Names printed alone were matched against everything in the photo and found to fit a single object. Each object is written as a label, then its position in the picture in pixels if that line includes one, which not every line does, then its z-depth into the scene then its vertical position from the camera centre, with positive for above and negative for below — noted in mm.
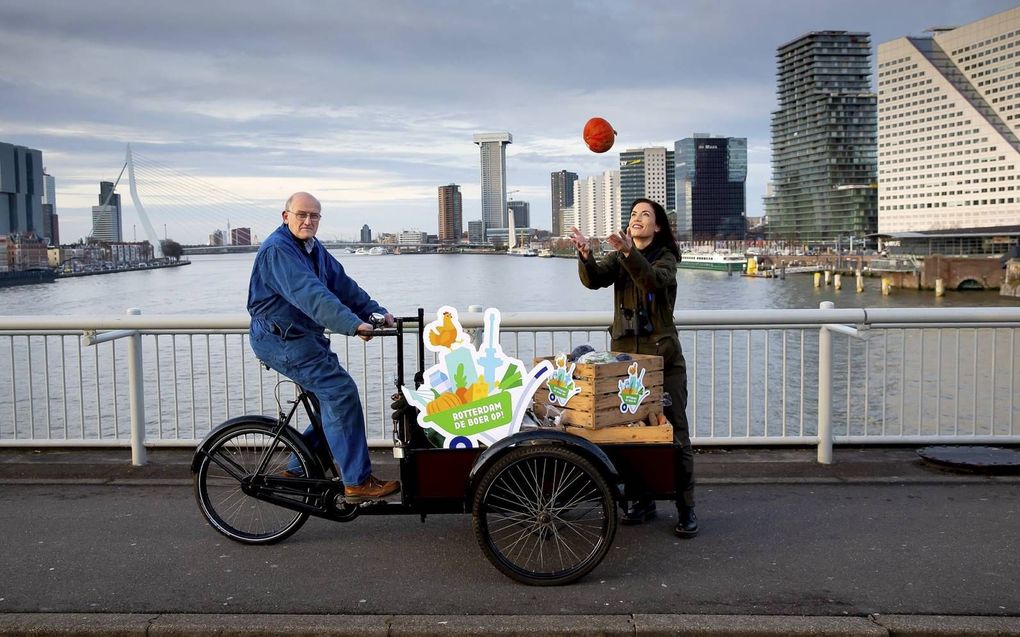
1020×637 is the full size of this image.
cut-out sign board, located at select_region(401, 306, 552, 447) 4234 -602
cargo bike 4094 -1057
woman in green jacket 4742 -276
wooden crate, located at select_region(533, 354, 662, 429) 4234 -663
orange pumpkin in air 4254 +596
